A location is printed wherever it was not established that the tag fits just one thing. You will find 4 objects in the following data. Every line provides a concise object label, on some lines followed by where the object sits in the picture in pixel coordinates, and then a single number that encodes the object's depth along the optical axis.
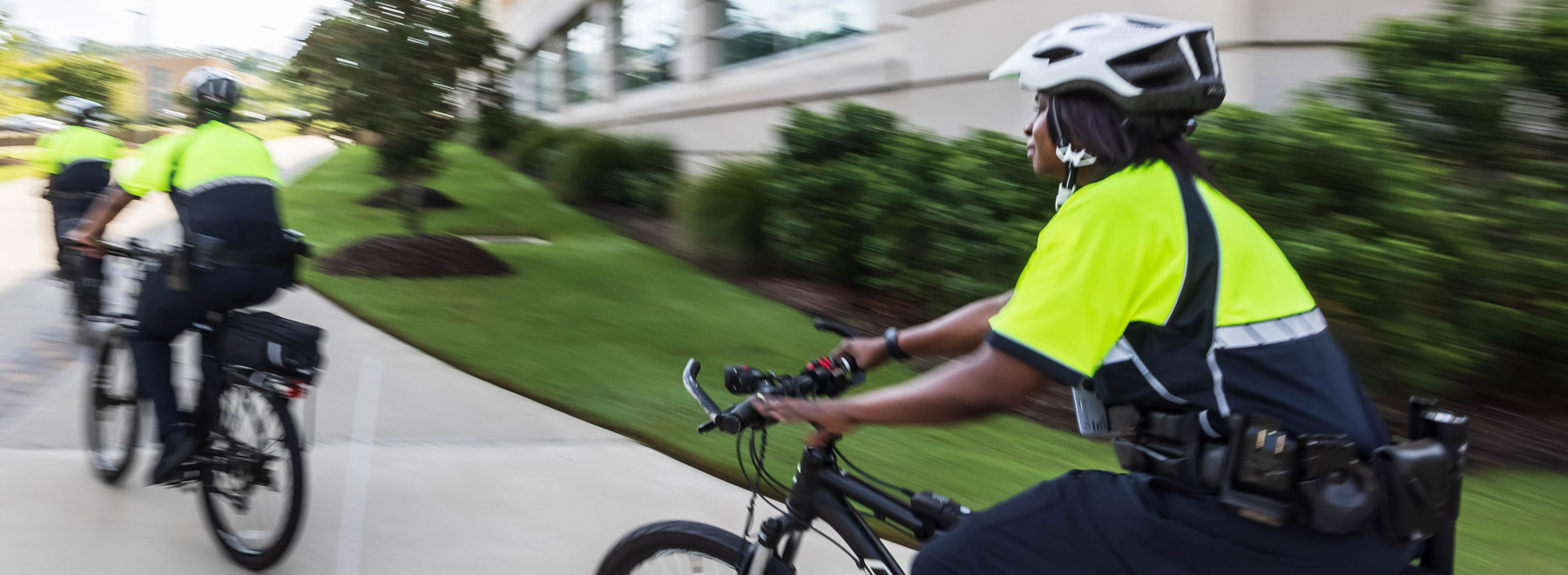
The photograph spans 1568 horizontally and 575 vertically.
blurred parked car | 32.56
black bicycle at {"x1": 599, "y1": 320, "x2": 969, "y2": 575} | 2.23
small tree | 10.91
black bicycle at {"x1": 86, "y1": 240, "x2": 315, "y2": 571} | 3.84
